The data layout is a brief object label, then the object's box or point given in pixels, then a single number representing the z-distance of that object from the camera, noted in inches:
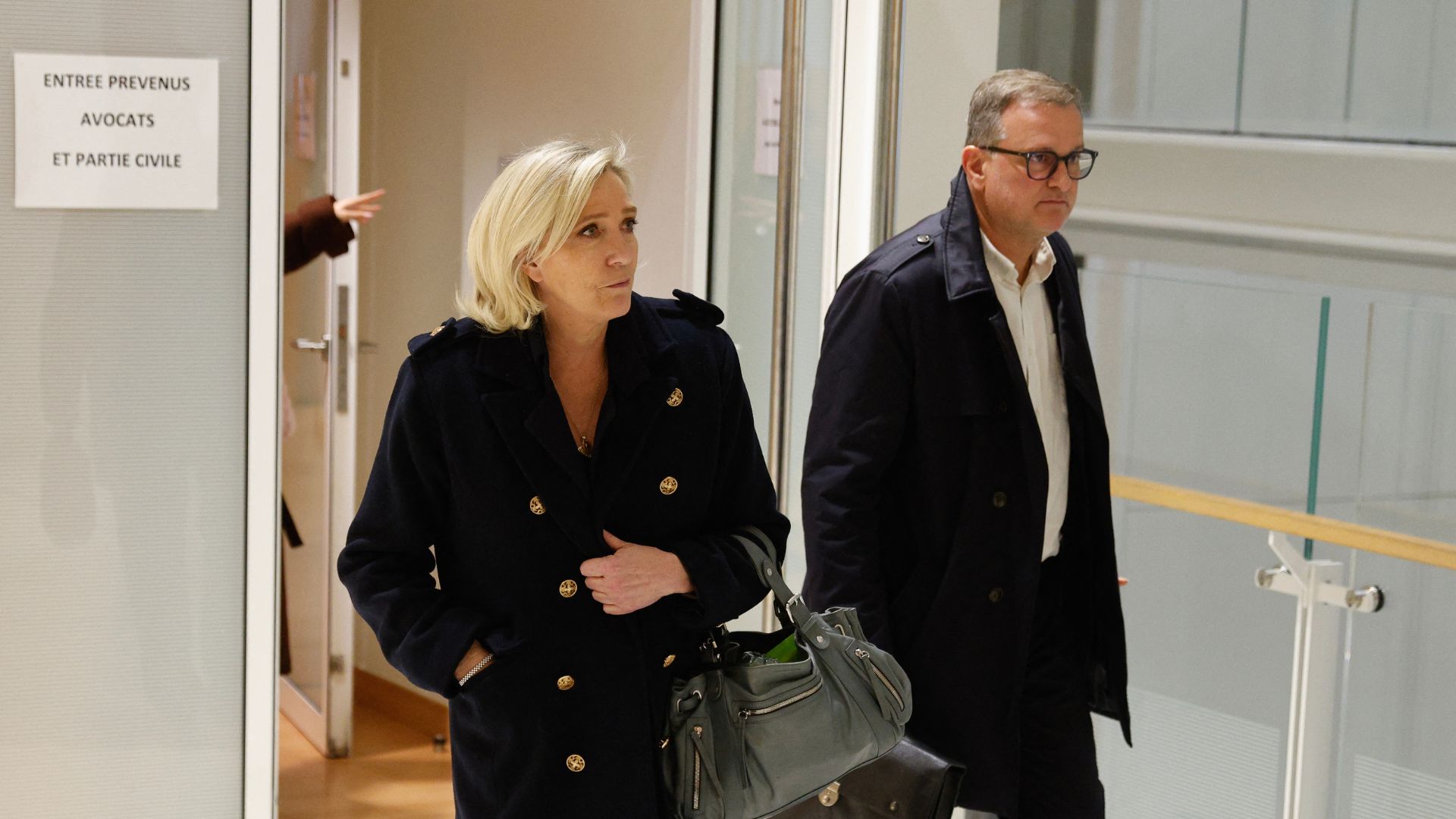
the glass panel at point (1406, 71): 248.8
